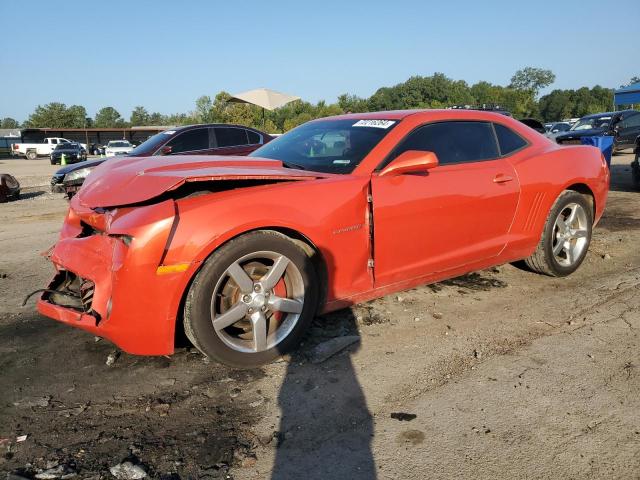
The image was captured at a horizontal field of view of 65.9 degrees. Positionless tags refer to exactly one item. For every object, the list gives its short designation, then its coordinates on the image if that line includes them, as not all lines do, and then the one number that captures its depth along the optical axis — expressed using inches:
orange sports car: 101.0
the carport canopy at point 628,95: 1140.5
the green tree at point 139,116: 4328.2
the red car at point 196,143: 341.1
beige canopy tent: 608.4
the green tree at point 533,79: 4493.1
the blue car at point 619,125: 613.3
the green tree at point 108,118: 4637.3
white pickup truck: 1665.8
